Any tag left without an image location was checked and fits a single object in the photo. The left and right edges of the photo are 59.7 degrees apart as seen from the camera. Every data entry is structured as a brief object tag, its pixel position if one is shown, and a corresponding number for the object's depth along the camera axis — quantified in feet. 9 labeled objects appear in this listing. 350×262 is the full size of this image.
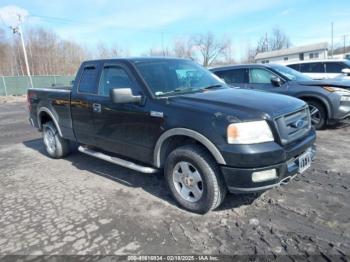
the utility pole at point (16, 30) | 102.06
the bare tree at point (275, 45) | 285.64
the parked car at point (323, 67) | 39.14
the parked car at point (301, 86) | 24.06
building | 197.88
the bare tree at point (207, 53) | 256.07
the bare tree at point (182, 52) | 228.14
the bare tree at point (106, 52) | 202.02
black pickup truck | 10.57
